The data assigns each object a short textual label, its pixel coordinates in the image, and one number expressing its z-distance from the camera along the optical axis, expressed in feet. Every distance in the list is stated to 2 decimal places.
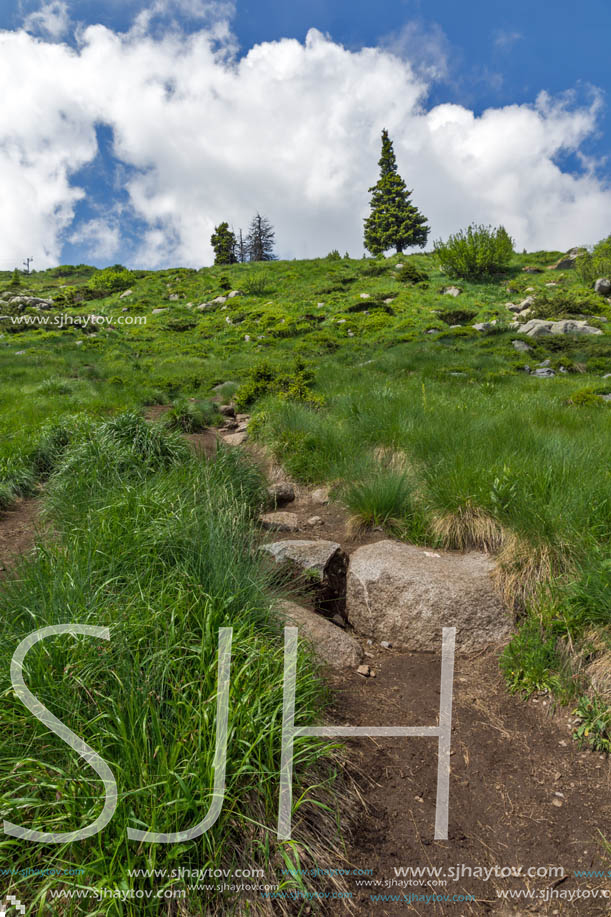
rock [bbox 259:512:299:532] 16.28
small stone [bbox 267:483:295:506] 19.60
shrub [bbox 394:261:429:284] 109.19
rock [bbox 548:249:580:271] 116.16
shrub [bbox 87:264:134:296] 132.26
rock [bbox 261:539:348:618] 12.85
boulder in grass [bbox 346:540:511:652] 11.36
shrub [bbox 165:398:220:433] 29.45
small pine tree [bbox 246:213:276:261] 196.54
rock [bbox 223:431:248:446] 27.22
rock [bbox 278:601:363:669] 10.25
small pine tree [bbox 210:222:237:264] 184.44
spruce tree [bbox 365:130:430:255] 166.69
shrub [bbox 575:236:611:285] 97.50
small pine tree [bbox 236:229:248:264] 210.79
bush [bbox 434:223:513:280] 109.91
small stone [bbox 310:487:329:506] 19.10
